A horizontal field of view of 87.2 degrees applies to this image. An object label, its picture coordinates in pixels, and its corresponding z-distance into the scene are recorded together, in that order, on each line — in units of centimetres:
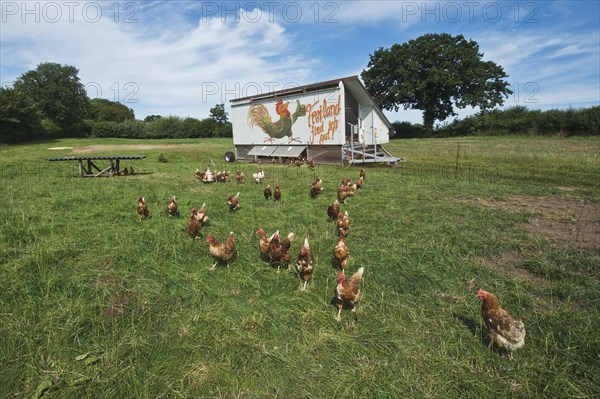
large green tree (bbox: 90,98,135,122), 7652
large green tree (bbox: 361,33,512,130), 4569
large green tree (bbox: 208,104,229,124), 8794
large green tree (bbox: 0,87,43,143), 3759
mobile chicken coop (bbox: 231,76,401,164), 1739
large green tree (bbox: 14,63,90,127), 5546
